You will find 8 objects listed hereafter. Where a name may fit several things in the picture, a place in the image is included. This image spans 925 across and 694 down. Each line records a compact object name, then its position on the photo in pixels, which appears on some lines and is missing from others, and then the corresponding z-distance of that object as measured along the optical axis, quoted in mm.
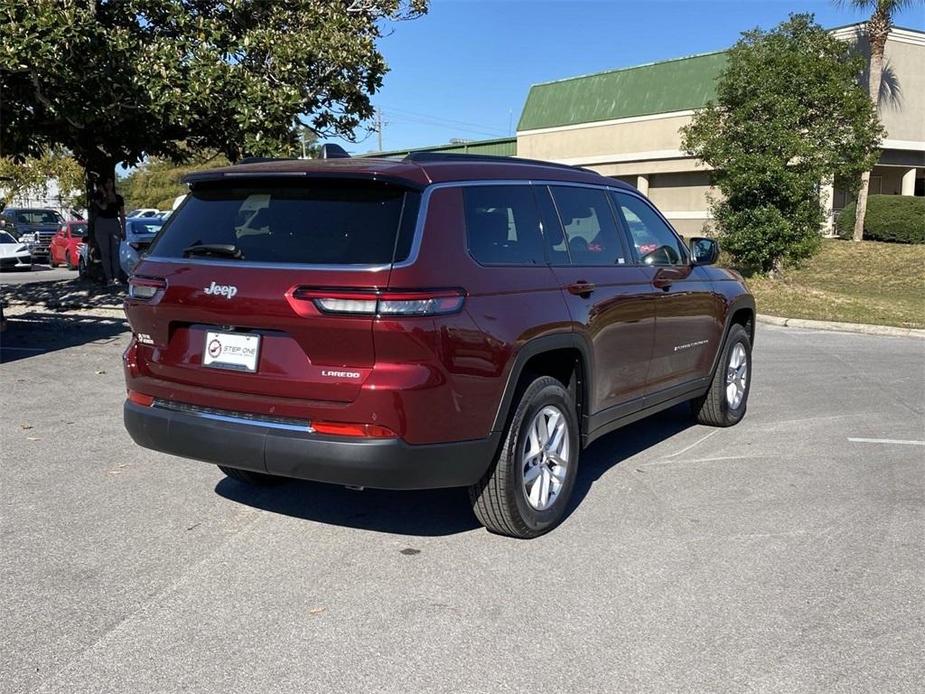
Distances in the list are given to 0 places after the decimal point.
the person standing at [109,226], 16875
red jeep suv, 3775
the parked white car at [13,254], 23812
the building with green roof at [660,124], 29531
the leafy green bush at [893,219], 25312
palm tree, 24672
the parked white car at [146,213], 37000
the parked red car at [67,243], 25703
